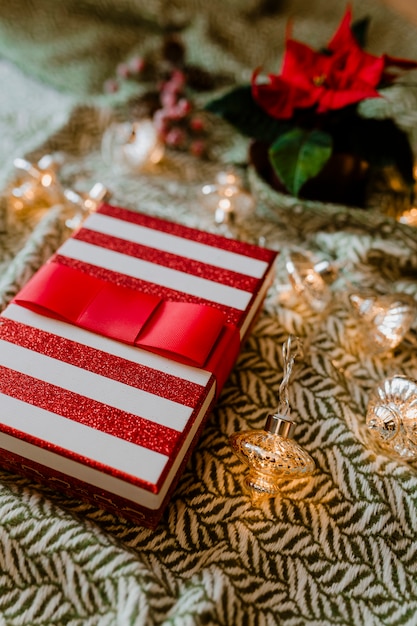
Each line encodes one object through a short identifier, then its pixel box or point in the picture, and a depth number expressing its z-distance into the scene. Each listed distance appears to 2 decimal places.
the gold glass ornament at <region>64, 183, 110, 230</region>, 0.87
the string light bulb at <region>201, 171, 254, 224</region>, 0.89
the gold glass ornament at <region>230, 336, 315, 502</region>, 0.55
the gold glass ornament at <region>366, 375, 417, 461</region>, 0.62
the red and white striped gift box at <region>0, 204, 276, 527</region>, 0.54
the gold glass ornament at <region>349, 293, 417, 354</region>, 0.72
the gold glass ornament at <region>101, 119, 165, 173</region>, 0.96
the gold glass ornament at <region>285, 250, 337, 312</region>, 0.77
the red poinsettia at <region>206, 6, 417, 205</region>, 0.77
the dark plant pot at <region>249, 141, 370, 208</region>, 0.84
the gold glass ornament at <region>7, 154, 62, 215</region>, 0.89
